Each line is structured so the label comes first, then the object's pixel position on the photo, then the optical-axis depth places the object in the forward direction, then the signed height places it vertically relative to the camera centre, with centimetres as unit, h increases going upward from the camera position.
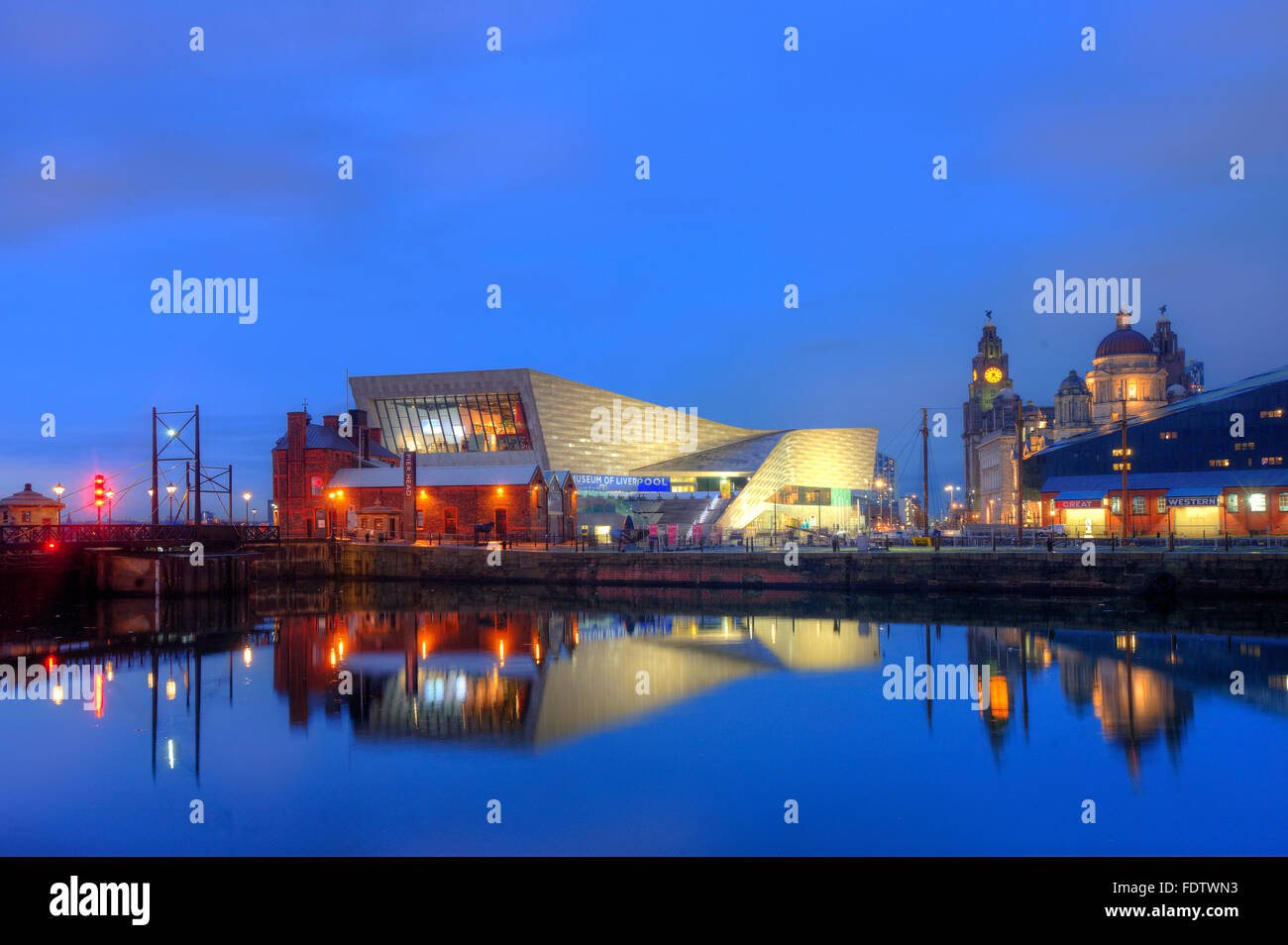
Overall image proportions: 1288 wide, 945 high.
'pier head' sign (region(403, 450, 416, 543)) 5912 +103
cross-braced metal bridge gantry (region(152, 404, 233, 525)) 4622 +288
